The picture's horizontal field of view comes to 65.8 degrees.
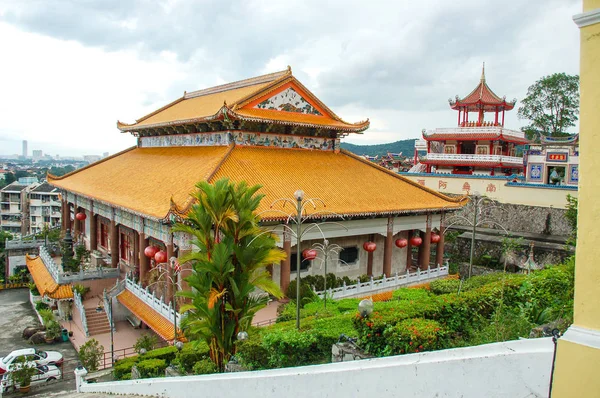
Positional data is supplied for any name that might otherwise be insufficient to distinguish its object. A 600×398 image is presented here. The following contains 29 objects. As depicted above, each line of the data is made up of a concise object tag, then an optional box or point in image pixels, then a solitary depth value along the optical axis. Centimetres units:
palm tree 1195
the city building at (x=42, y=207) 6944
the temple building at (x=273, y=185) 2044
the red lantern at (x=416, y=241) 2497
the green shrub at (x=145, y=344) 1741
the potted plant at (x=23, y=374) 1783
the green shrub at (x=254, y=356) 1081
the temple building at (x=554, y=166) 3281
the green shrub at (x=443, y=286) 2016
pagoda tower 3762
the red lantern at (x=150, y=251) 2005
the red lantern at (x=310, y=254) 1983
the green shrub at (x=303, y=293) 1928
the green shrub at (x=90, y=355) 1758
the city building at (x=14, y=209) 7038
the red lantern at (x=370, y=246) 2291
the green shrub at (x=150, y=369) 1411
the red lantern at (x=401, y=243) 2419
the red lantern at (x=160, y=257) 1859
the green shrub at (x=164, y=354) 1529
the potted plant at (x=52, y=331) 2288
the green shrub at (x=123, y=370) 1513
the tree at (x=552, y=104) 4728
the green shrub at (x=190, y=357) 1363
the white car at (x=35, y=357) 1955
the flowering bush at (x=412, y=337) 753
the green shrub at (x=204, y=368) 1213
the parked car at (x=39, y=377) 1827
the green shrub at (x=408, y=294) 1949
